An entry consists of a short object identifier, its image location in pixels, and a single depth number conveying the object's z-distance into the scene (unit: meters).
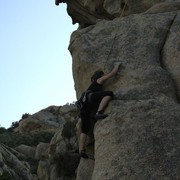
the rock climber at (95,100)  8.71
